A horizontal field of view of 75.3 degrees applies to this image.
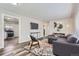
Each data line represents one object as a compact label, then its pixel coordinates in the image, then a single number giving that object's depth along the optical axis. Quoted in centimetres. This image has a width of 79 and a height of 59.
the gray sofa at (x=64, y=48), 117
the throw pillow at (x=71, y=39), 122
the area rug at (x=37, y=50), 115
